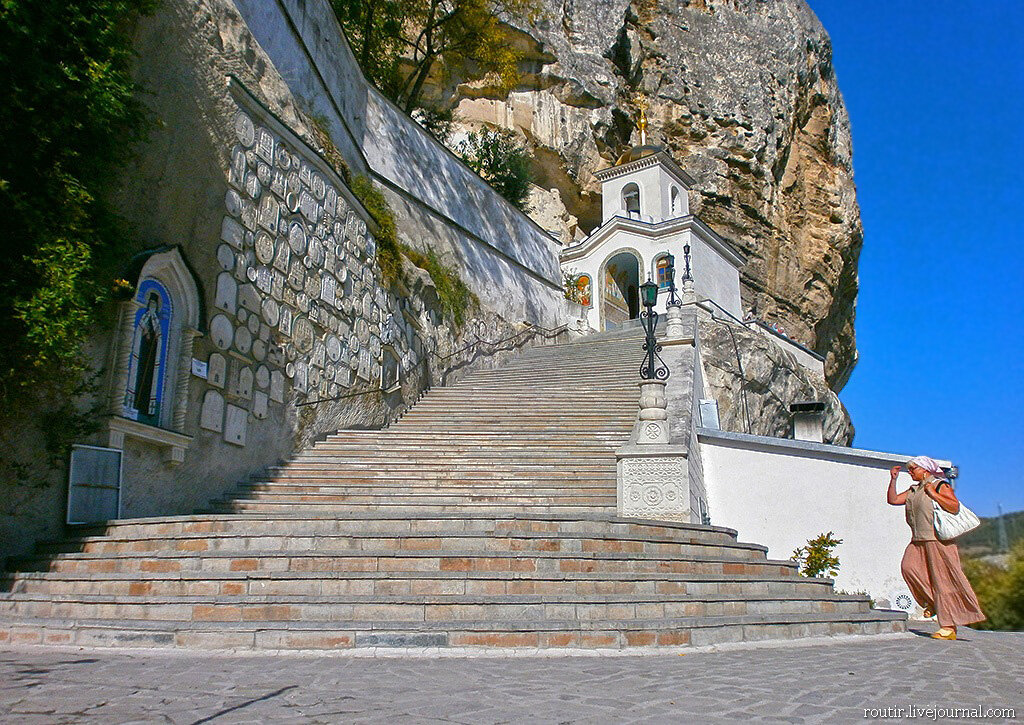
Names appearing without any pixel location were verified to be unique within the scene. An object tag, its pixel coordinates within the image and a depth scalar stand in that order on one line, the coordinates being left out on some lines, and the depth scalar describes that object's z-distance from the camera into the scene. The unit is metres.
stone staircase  4.70
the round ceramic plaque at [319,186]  10.84
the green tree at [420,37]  20.78
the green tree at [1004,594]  8.69
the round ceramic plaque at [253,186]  9.24
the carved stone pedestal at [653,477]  7.67
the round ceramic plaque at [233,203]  8.79
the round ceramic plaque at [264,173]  9.52
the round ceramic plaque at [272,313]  9.45
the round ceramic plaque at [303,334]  10.09
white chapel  27.14
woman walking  5.91
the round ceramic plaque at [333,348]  10.92
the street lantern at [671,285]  15.93
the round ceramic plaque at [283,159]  10.05
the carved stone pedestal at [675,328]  14.22
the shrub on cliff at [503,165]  24.67
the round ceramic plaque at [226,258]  8.59
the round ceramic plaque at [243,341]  8.81
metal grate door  6.55
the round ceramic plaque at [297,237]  10.15
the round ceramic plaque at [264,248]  9.38
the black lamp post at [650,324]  9.07
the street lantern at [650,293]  9.94
